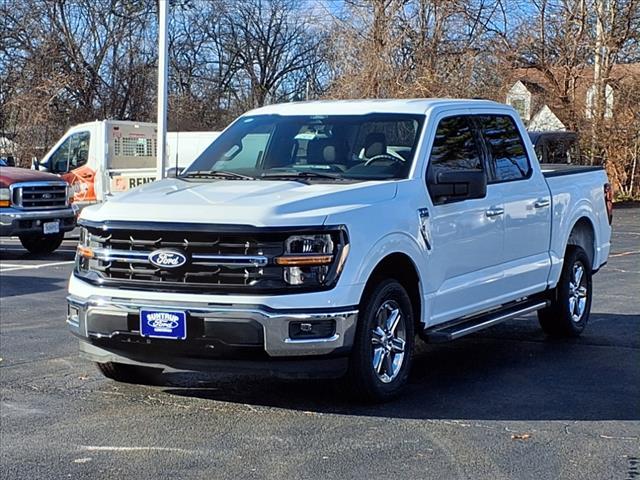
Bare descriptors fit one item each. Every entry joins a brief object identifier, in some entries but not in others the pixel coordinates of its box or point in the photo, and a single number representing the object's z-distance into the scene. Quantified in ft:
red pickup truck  52.90
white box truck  68.04
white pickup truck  19.90
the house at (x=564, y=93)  107.24
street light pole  63.26
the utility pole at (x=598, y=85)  106.93
